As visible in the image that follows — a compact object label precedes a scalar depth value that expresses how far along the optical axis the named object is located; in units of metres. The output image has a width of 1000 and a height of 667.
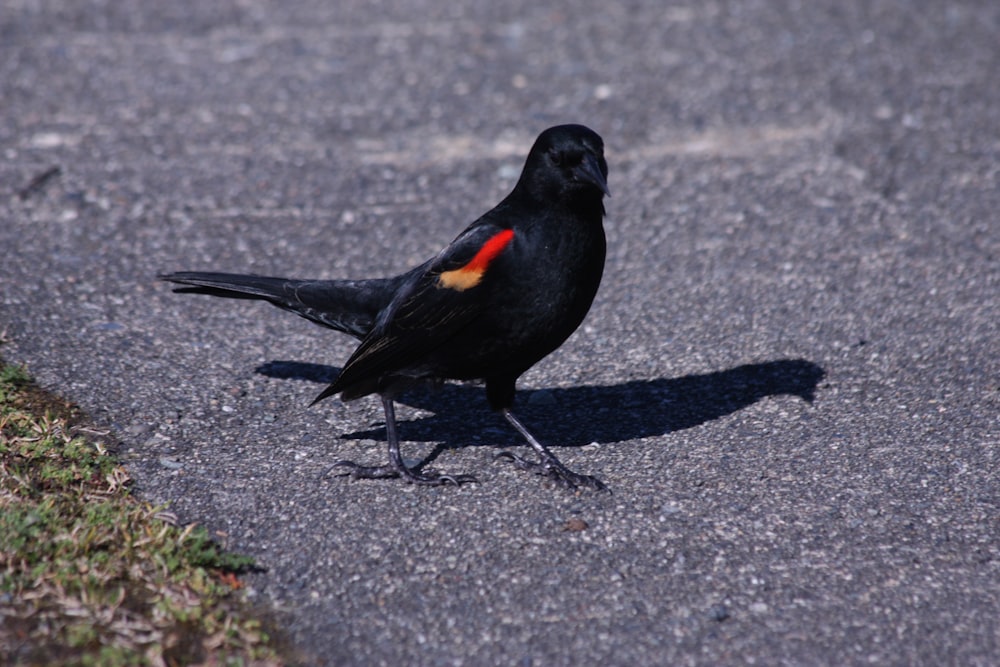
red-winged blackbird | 8.37
